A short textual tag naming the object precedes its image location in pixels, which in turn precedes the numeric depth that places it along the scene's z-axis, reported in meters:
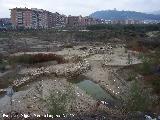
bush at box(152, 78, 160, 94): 9.20
